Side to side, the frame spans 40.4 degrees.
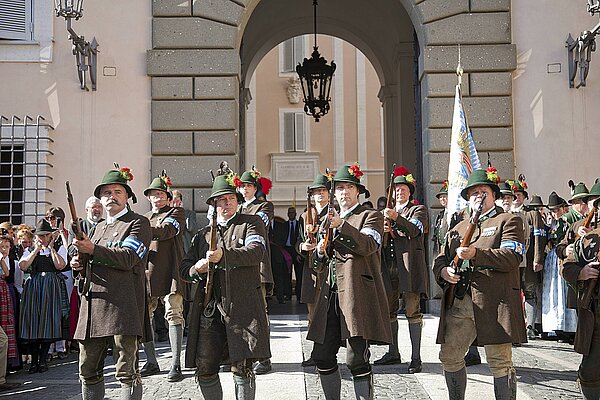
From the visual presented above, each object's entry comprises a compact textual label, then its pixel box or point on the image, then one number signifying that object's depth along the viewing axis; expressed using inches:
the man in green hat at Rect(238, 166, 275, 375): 322.0
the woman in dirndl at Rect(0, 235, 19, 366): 347.6
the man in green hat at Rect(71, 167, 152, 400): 230.5
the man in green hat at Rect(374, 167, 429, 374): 323.6
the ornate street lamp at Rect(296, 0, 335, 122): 540.1
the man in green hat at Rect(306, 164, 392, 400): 235.5
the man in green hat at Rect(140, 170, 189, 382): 315.6
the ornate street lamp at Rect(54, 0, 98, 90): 402.9
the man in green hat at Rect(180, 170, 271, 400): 228.5
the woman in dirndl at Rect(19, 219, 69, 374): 356.8
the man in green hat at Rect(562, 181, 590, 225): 344.2
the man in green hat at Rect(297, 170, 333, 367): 294.7
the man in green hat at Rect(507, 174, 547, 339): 401.7
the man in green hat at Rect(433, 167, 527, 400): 228.2
